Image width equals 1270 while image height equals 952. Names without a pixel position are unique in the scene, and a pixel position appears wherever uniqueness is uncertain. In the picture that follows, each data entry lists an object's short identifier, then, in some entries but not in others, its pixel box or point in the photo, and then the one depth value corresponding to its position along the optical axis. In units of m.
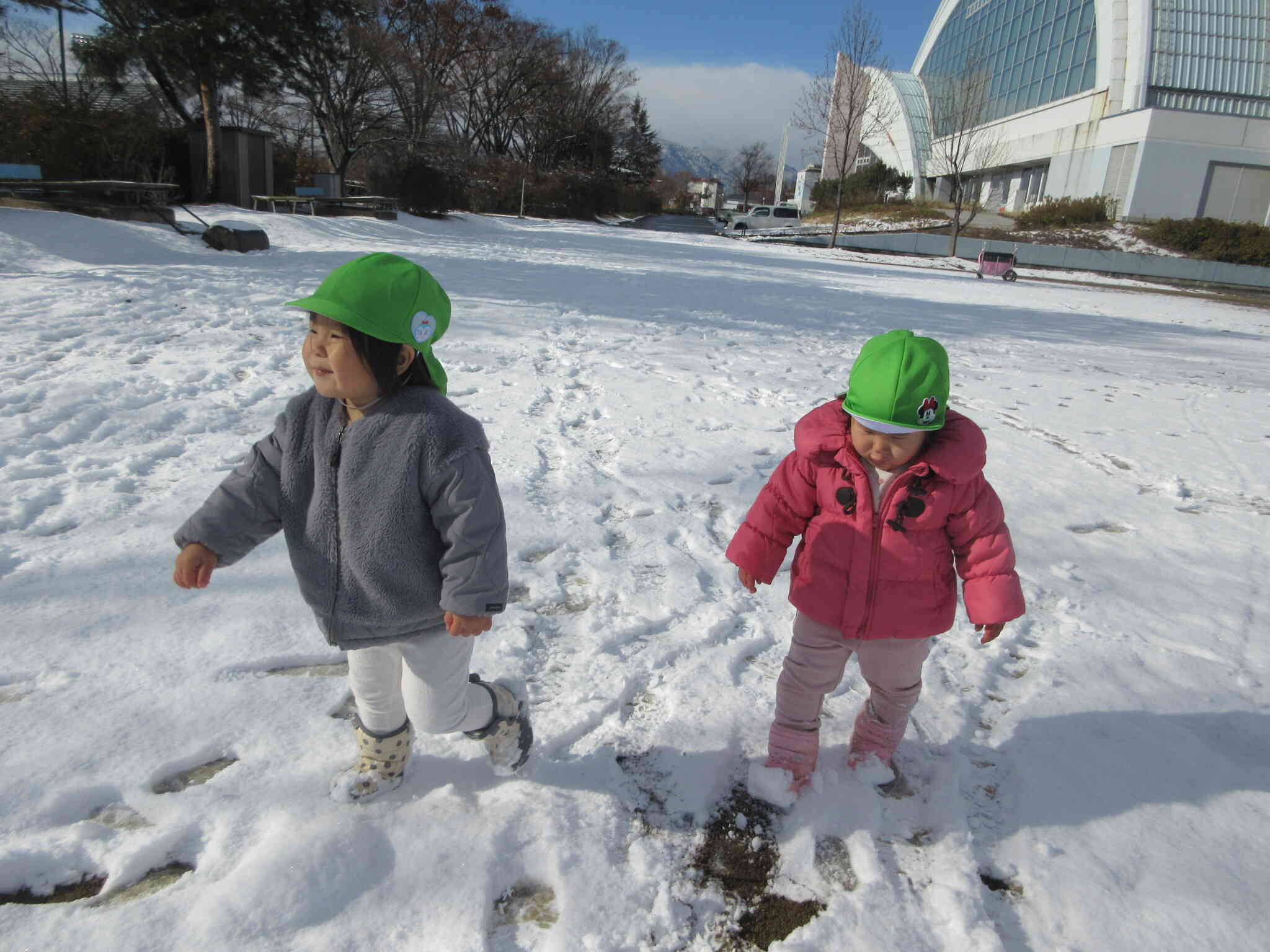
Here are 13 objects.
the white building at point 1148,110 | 28.92
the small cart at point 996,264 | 18.64
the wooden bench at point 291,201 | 16.95
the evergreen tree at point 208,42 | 14.48
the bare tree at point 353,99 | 21.92
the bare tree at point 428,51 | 26.05
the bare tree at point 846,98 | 25.84
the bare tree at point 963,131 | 26.72
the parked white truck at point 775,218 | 35.88
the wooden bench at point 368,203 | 18.91
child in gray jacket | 1.56
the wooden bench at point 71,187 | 11.27
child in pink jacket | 1.70
